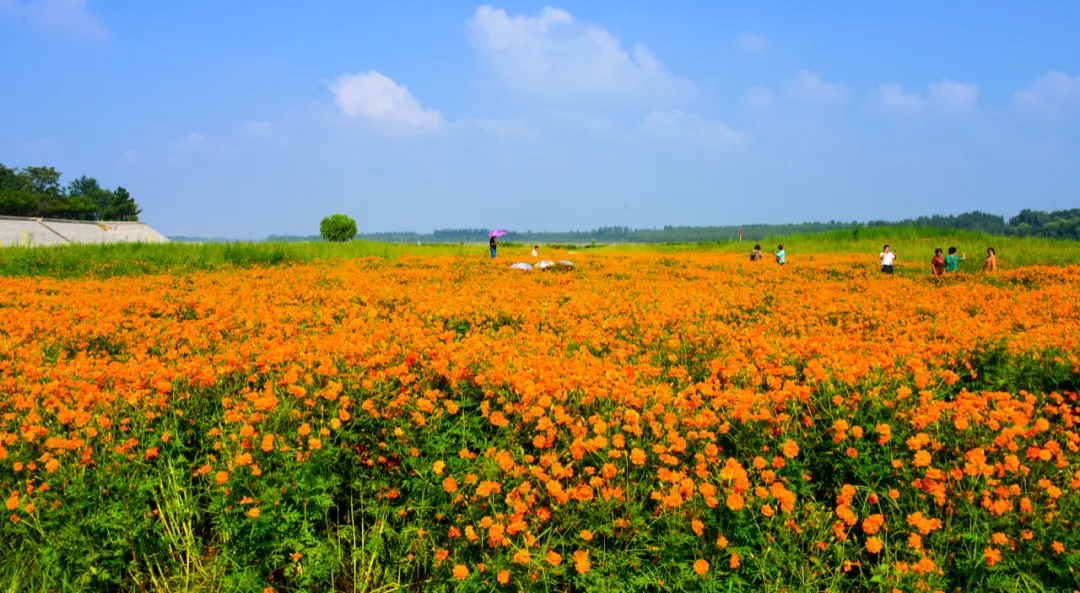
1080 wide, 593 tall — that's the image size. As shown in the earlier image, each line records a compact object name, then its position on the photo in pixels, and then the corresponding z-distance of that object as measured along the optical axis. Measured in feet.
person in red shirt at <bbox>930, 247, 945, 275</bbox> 50.03
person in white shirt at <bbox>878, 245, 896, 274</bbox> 54.29
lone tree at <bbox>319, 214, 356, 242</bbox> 247.91
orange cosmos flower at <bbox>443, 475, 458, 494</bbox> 9.94
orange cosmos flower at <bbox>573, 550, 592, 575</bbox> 8.64
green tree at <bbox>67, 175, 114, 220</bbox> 323.78
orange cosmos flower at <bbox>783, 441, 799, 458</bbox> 10.76
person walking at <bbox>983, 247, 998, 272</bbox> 52.19
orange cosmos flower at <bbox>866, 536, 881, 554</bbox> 9.06
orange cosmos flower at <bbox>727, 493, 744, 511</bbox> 9.30
